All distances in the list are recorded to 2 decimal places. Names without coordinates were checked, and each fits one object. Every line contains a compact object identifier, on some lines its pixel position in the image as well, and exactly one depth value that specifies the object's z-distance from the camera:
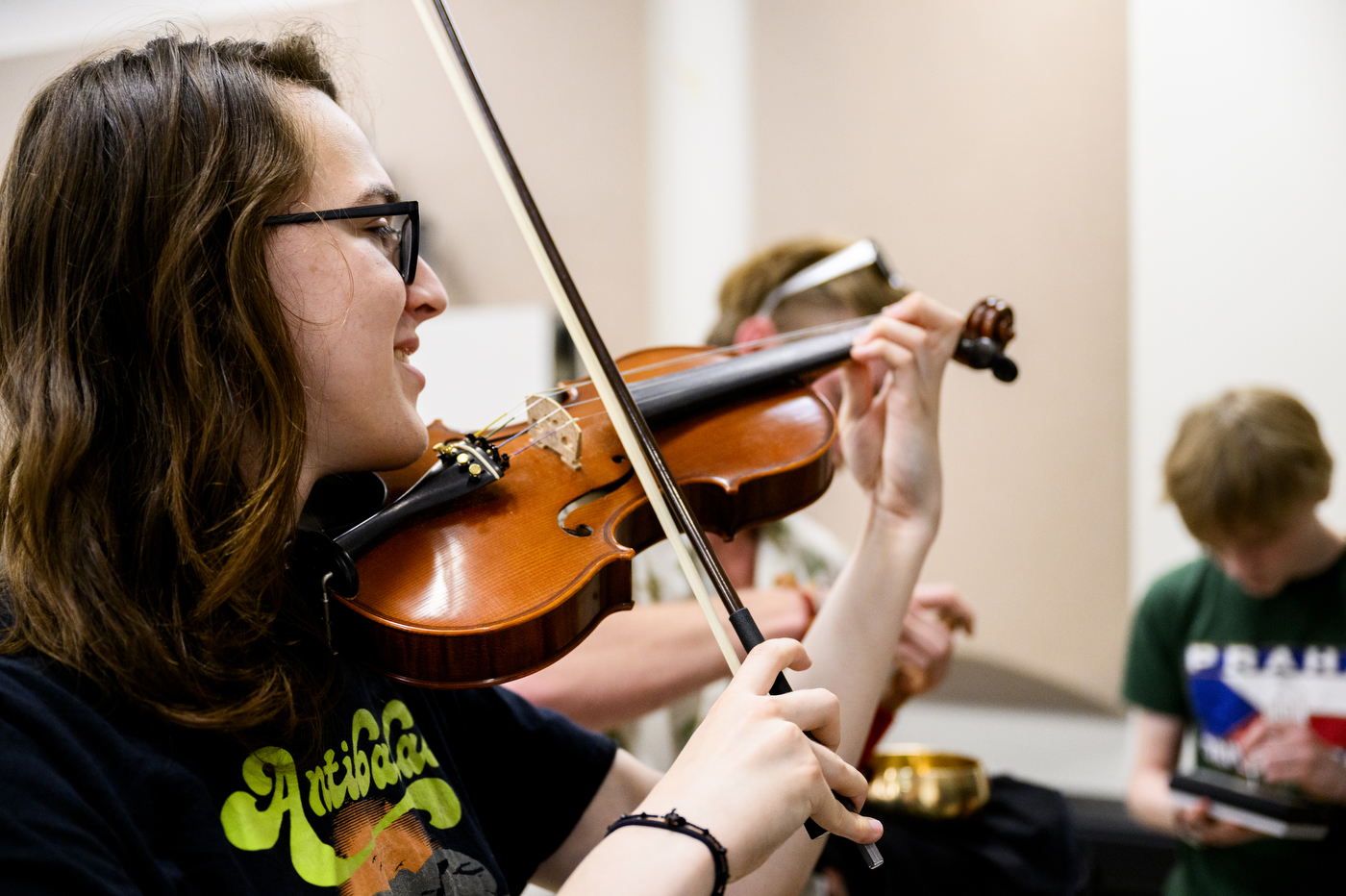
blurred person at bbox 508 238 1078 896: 1.24
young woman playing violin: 0.56
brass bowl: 1.32
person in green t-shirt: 1.74
